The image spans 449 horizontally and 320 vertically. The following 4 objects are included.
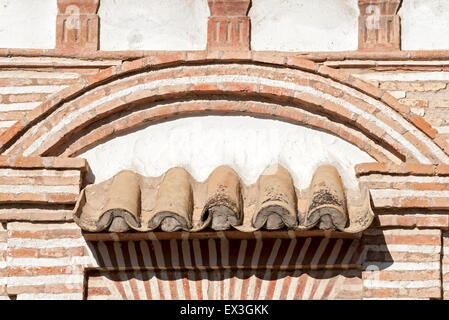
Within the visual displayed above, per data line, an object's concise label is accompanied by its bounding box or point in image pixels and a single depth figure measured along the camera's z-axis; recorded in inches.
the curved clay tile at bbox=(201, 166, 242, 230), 479.6
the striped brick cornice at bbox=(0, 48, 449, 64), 527.9
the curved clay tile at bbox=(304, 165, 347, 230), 478.0
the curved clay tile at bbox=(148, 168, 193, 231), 479.2
